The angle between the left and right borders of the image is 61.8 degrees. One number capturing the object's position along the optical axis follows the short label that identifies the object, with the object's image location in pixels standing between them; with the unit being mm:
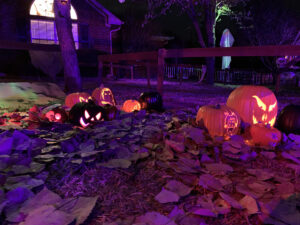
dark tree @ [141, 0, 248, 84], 12609
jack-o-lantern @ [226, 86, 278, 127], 3381
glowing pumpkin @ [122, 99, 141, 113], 4535
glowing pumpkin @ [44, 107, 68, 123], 3752
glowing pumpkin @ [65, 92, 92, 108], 4618
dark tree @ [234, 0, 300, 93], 14328
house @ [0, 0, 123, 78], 12758
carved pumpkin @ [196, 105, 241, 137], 3125
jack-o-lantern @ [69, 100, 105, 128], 3572
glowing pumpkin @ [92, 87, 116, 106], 4791
